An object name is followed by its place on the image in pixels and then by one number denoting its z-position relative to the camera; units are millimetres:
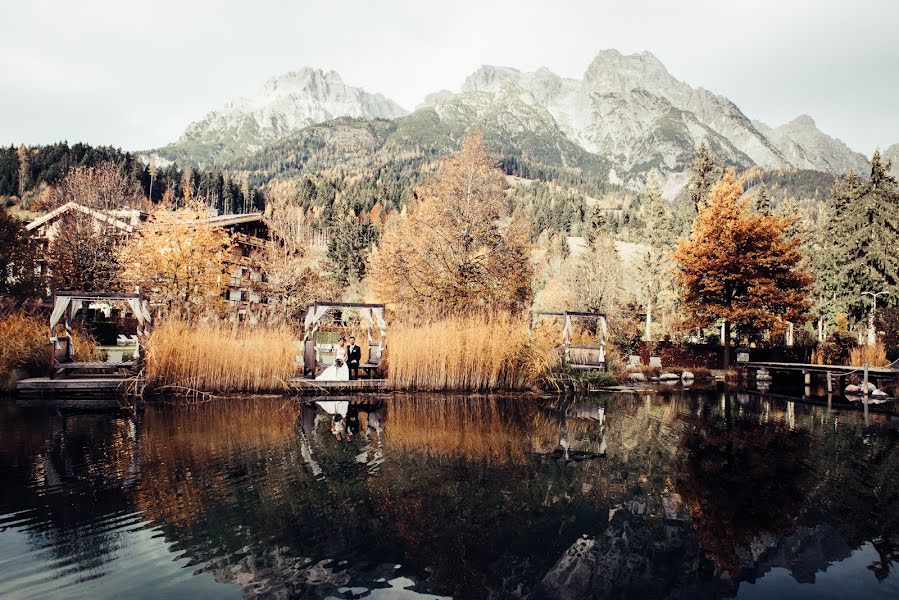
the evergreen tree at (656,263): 42344
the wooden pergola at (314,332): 15922
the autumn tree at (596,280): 35125
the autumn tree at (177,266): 22234
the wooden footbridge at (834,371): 18547
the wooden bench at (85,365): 14680
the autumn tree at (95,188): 33969
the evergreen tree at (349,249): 61466
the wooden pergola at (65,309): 14688
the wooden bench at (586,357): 19594
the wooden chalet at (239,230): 30469
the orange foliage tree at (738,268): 24344
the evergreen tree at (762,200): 45150
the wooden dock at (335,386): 15258
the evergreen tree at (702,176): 43469
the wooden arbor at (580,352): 18859
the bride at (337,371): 15836
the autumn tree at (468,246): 21797
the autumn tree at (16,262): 20812
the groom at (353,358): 16297
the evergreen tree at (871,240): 33781
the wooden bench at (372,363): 16453
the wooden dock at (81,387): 14008
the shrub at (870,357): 21438
